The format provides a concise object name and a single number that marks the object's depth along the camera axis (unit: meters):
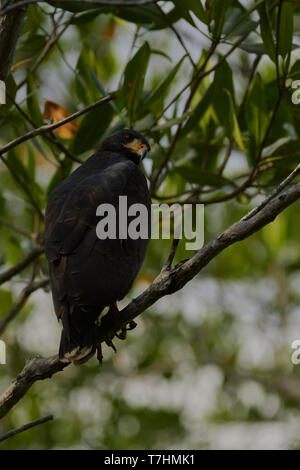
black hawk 7.73
